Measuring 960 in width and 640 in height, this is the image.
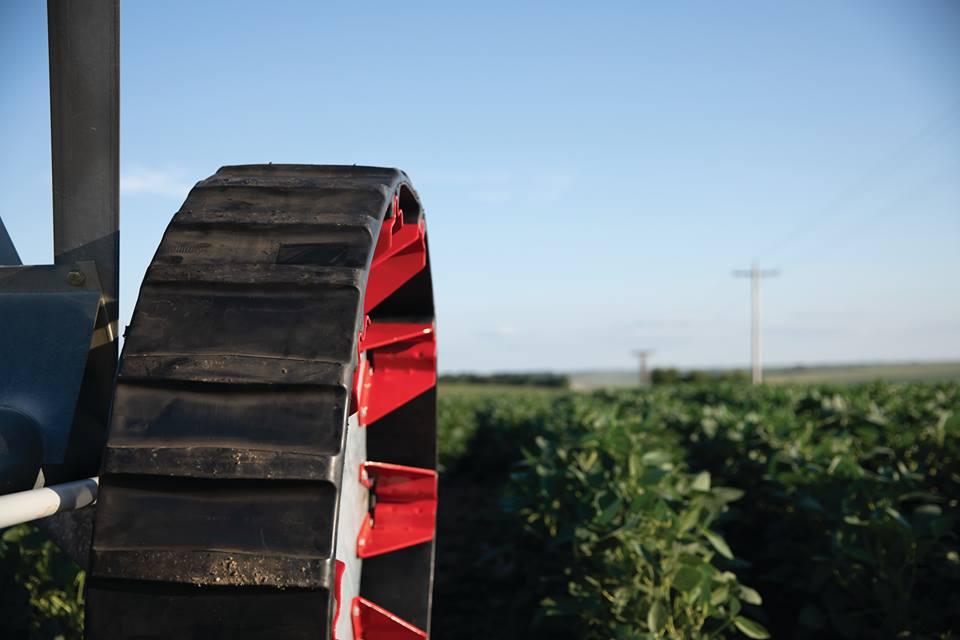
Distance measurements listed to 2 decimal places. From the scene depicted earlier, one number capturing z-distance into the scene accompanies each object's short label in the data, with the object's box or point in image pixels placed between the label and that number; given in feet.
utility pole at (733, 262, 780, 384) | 132.46
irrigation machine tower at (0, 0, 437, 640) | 4.34
